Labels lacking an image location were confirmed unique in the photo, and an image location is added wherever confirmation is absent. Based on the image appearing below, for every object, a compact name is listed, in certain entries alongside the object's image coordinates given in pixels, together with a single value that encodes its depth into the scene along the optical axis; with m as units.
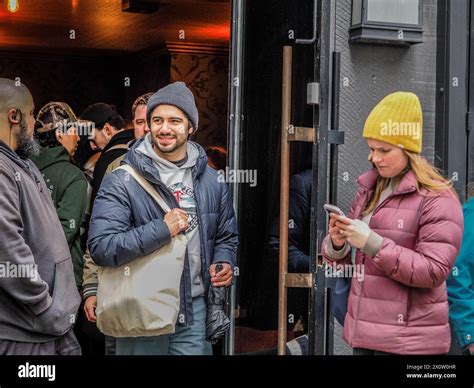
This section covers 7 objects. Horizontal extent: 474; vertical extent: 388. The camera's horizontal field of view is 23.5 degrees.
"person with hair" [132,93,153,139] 5.87
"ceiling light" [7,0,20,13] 8.55
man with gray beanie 4.79
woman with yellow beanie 4.52
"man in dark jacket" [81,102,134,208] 6.51
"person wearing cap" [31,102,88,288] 5.79
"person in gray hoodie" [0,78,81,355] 4.41
